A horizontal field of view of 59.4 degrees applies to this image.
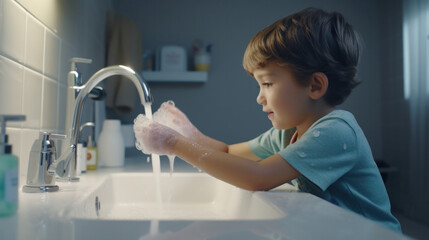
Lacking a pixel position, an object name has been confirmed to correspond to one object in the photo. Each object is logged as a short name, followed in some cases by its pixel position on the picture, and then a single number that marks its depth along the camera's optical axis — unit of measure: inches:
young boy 30.1
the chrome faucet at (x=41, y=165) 28.8
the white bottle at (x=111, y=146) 53.7
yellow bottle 47.4
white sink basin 36.0
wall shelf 95.1
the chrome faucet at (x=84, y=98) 31.9
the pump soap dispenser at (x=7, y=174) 18.6
